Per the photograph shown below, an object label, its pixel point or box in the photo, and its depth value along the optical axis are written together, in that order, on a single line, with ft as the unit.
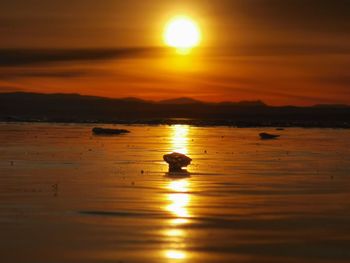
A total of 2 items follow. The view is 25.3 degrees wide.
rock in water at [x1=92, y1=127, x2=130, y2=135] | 288.92
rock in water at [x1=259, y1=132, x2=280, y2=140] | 260.62
